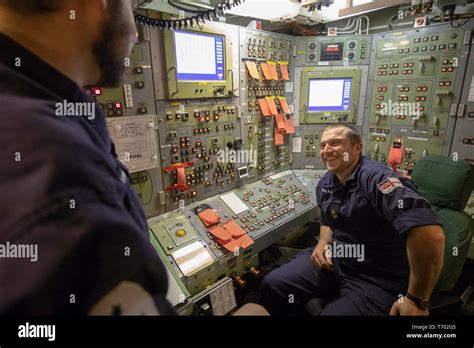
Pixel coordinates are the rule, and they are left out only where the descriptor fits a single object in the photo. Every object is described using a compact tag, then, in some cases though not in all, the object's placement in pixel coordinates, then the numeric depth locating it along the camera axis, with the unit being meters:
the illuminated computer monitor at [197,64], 1.73
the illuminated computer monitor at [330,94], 2.71
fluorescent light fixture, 2.18
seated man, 1.22
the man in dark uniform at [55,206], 0.35
